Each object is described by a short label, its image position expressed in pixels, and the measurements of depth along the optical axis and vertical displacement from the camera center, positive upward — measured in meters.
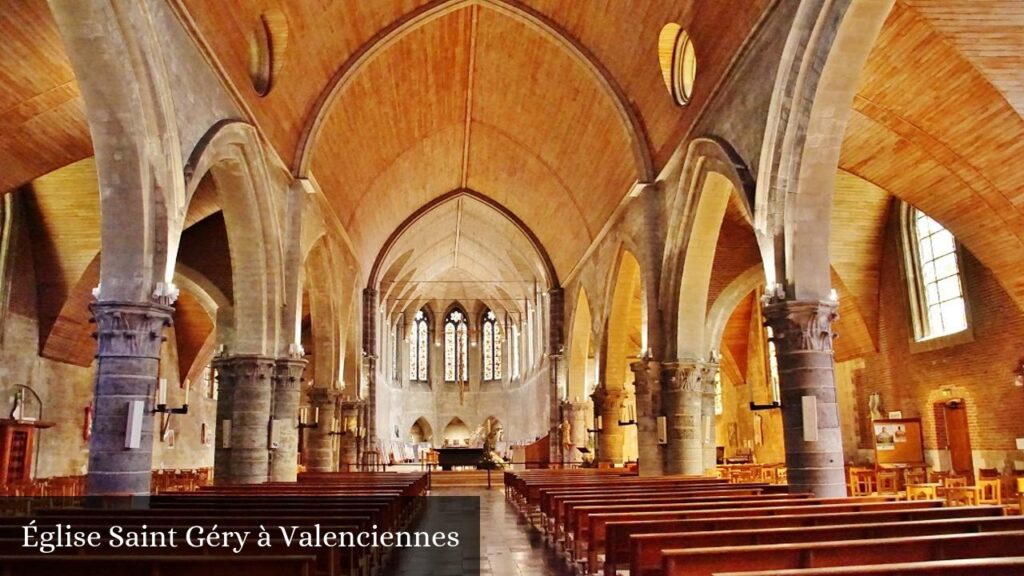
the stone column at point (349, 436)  26.25 +0.14
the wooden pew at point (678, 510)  6.95 -0.71
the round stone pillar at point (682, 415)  15.73 +0.39
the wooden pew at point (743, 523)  6.05 -0.71
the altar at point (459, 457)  29.47 -0.69
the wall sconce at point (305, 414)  20.40 +0.71
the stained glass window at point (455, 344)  47.19 +5.66
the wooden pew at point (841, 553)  4.51 -0.72
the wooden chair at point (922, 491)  12.47 -0.95
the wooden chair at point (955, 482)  13.67 -0.89
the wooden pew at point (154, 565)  4.20 -0.65
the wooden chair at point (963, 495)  11.67 -0.98
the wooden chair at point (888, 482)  15.34 -1.02
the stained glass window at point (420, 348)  47.00 +5.43
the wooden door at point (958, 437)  16.02 -0.14
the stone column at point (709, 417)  18.14 +0.42
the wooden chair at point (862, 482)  15.65 -1.01
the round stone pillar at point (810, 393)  10.17 +0.52
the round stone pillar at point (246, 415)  13.98 +0.49
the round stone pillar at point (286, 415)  15.23 +0.51
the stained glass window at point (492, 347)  47.03 +5.39
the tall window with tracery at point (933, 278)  16.23 +3.22
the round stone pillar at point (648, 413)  16.11 +0.45
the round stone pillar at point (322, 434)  21.59 +0.18
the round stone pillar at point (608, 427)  23.03 +0.26
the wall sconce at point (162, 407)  9.83 +0.47
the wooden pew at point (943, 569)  3.73 -0.66
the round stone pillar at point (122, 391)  9.10 +0.62
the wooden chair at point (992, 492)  12.34 -1.02
